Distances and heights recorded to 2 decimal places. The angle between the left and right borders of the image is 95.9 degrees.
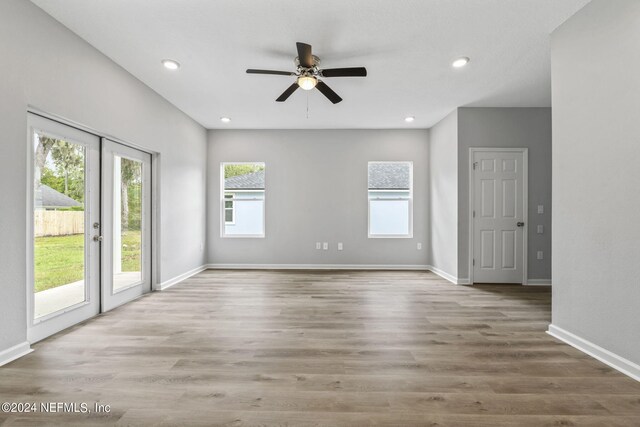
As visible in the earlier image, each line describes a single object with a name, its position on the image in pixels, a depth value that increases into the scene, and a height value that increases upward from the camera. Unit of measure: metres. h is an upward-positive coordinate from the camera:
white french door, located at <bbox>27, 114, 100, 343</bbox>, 2.54 -0.14
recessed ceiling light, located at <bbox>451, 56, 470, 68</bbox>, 3.28 +1.74
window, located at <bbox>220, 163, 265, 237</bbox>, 6.12 +0.29
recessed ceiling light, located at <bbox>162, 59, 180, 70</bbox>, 3.31 +1.74
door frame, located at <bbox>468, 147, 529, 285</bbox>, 4.78 +0.23
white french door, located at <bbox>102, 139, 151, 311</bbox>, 3.40 -0.15
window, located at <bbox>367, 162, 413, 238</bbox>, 6.05 +0.20
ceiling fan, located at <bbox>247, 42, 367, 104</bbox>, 2.78 +1.44
